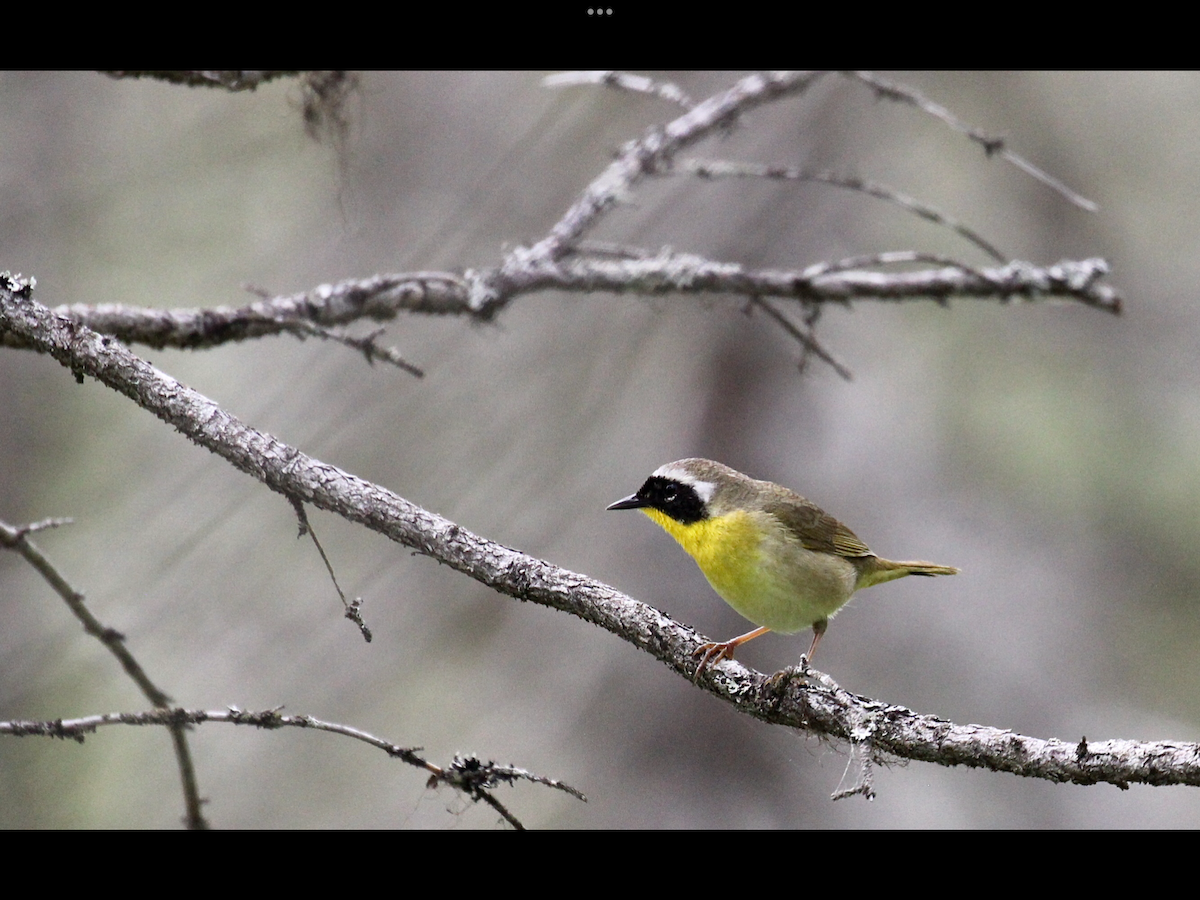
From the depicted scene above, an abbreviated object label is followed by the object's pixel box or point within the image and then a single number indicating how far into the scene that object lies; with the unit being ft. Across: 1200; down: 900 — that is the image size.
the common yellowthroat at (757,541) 21.74
